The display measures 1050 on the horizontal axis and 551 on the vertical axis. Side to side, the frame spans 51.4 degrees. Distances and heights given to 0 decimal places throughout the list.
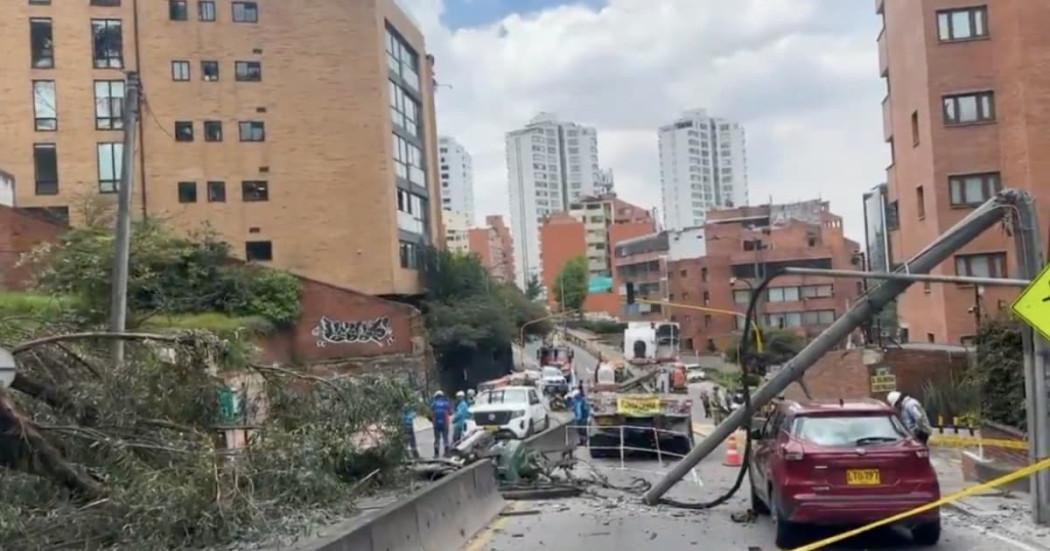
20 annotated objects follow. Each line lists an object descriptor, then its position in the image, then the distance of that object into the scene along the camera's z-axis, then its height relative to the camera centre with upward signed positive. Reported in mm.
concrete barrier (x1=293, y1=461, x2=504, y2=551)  9508 -2190
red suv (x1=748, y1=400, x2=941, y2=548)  11523 -1898
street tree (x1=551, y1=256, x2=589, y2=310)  139125 +3002
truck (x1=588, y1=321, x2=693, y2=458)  26156 -2873
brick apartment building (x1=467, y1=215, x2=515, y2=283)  165375 +10757
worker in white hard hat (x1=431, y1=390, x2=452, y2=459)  28094 -2629
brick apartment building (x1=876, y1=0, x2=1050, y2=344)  35656 +5560
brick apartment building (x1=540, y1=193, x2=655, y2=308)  161125 +11268
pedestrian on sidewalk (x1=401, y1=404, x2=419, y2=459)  14497 -1481
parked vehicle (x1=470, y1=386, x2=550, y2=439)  33719 -3108
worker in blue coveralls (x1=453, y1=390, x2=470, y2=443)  27612 -2655
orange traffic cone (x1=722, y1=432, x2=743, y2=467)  25672 -3700
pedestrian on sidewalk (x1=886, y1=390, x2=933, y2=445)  17750 -2093
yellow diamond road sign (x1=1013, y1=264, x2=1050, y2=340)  11305 -219
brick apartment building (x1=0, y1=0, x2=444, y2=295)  53156 +10085
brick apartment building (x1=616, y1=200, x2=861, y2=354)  93375 +2323
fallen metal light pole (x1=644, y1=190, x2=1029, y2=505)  15125 -628
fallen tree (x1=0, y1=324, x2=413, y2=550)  9570 -1176
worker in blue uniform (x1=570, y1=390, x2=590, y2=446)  30812 -3111
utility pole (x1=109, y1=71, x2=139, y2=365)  18688 +2405
